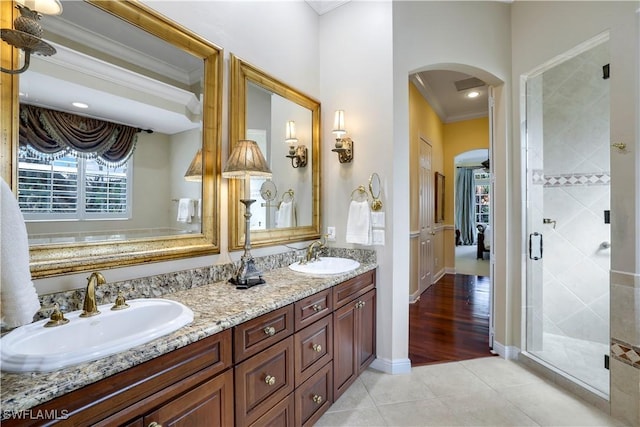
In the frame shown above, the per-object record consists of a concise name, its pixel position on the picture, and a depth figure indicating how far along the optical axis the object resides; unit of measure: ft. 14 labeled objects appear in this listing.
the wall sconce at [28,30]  3.30
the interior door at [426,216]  14.33
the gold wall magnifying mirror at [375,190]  7.73
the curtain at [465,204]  33.27
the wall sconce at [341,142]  8.03
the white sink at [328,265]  7.12
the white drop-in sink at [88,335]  2.49
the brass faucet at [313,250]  7.59
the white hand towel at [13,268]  2.65
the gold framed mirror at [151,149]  3.54
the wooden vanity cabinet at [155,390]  2.45
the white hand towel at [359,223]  7.65
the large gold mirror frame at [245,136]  6.13
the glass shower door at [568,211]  8.10
